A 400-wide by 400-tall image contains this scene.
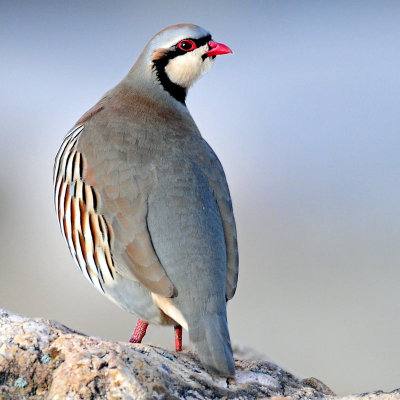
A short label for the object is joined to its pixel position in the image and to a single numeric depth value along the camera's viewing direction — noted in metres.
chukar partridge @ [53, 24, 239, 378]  6.50
